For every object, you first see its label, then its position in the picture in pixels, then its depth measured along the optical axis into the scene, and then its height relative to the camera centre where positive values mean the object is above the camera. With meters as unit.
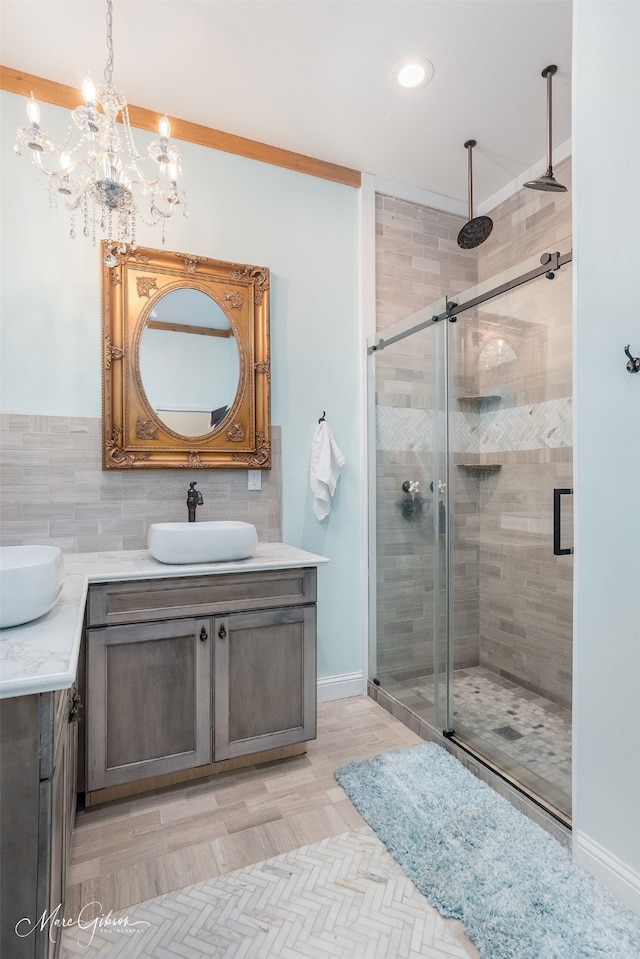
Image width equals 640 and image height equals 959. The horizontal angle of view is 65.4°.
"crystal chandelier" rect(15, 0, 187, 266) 1.64 +1.15
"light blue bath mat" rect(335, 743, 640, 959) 1.26 -1.15
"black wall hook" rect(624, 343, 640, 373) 1.35 +0.32
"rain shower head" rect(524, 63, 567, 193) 2.28 +1.37
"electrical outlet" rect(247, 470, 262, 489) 2.51 +0.01
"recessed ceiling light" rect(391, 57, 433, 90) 2.04 +1.71
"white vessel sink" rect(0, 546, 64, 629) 1.12 -0.26
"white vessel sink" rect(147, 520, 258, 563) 1.89 -0.24
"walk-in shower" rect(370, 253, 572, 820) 2.02 -0.16
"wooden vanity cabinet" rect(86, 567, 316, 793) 1.76 -0.72
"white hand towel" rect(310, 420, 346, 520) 2.59 +0.08
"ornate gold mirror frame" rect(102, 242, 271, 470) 2.21 +0.55
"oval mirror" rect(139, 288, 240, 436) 2.29 +0.56
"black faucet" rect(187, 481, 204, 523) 2.28 -0.09
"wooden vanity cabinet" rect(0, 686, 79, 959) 0.89 -0.63
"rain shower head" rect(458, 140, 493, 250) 2.89 +1.47
